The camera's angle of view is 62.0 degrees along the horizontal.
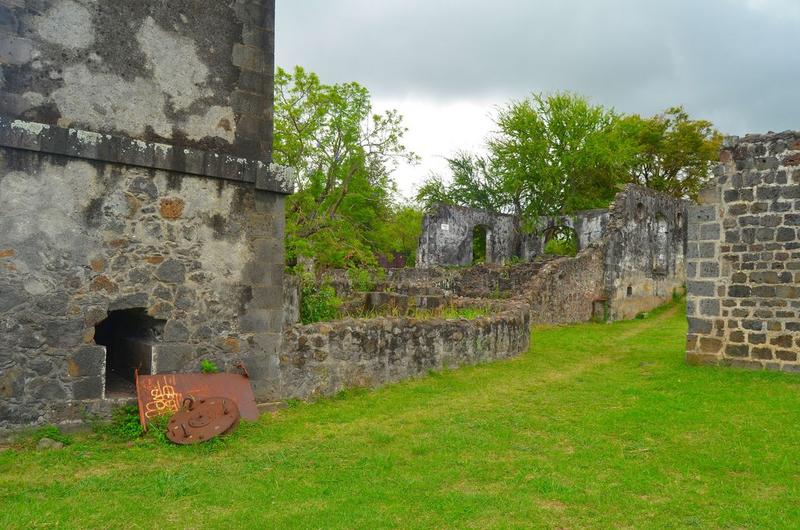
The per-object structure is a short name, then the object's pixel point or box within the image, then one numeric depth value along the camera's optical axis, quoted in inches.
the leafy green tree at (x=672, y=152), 1456.7
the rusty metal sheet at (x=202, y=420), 258.1
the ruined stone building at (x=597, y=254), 769.6
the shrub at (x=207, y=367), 291.4
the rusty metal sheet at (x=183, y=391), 271.6
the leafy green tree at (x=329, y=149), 650.8
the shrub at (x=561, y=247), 1080.2
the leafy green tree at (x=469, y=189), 1283.2
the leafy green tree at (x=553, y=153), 1235.9
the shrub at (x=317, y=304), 452.4
